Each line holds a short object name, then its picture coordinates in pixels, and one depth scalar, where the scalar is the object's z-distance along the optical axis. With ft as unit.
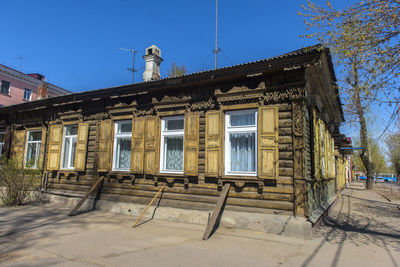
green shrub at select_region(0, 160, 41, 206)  32.22
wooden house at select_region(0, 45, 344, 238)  22.12
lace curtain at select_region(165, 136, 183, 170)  27.66
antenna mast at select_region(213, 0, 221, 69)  39.79
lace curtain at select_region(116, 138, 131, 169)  31.43
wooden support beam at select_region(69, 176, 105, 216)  28.25
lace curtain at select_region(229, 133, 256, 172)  24.07
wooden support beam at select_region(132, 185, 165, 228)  24.06
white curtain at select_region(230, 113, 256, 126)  24.49
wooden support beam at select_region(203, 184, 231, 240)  20.10
